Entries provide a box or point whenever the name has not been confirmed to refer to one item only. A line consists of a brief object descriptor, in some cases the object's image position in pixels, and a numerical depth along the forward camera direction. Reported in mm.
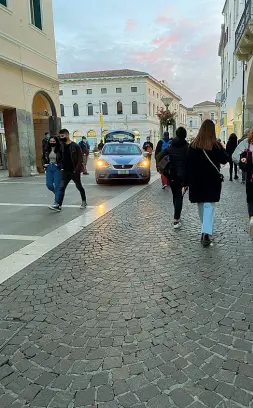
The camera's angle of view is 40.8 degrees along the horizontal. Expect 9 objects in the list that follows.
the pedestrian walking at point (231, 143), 12141
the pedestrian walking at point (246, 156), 4965
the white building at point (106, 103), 67125
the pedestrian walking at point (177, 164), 6082
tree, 28222
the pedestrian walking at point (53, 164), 7863
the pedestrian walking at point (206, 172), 4871
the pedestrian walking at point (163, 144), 10758
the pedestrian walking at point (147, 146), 19317
